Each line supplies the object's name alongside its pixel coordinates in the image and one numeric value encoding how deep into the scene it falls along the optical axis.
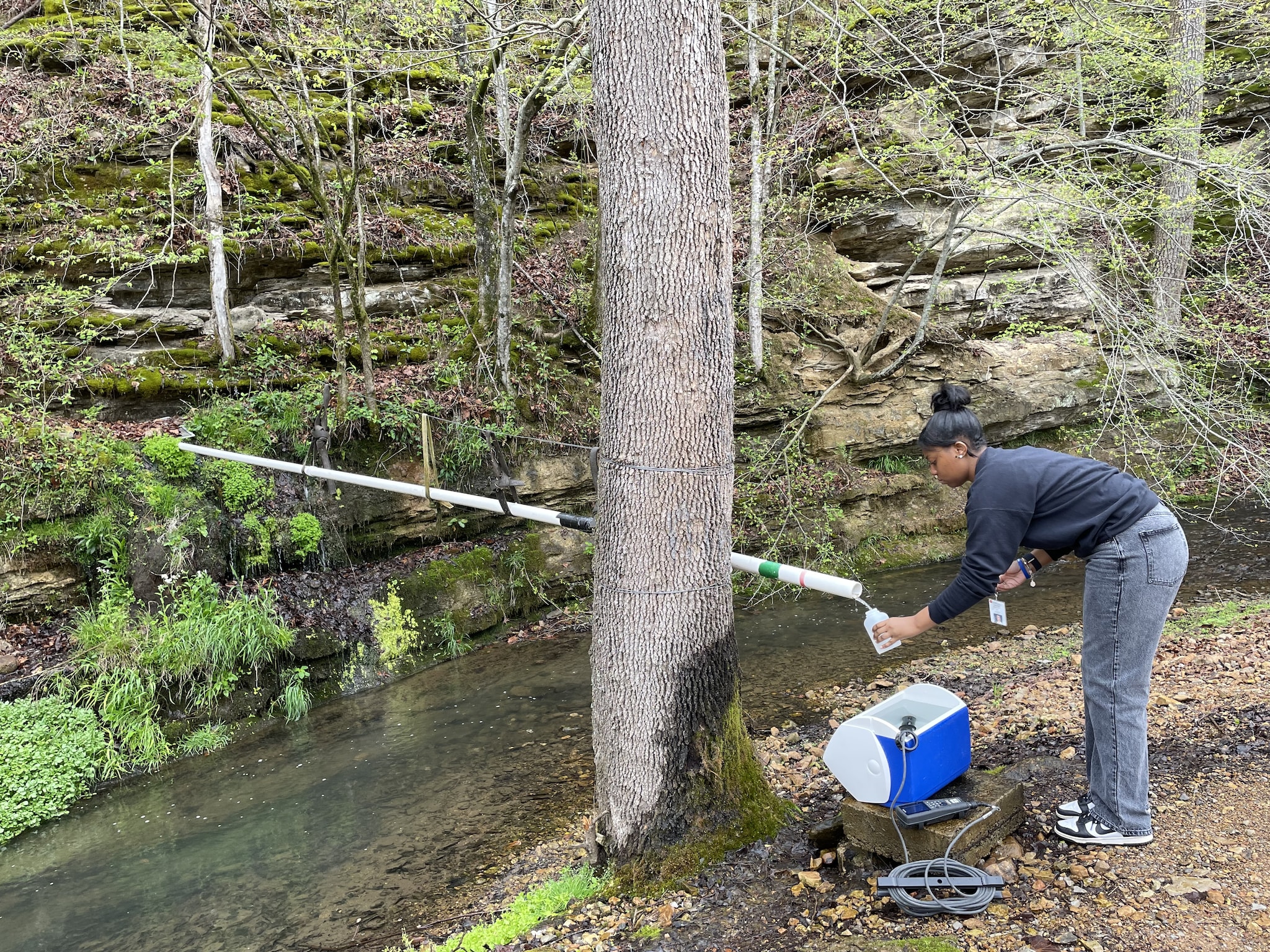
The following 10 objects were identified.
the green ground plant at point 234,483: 7.64
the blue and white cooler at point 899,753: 2.85
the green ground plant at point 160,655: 6.18
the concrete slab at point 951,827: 2.79
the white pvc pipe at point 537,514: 3.31
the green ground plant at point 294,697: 6.91
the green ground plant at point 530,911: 3.24
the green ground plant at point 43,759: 5.54
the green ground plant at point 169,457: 7.36
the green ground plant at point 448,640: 8.10
